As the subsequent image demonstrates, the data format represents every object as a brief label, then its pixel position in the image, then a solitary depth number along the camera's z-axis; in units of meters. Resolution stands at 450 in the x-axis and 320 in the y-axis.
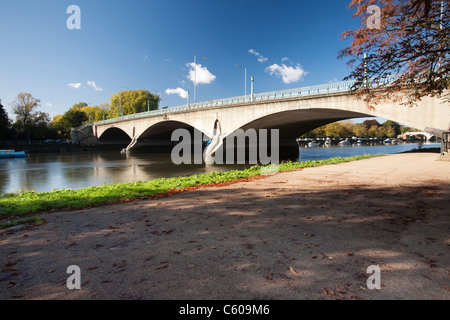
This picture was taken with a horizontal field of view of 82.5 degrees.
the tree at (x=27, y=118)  54.62
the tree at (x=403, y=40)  5.99
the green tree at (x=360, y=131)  112.67
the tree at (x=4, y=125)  51.12
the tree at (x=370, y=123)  131.10
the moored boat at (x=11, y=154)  39.31
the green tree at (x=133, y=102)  83.75
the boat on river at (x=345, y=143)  88.91
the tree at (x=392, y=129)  124.19
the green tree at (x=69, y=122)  71.75
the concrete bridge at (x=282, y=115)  18.72
